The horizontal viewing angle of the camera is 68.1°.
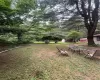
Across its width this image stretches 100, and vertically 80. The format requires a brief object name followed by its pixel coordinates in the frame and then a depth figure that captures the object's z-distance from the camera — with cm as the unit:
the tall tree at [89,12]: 1094
